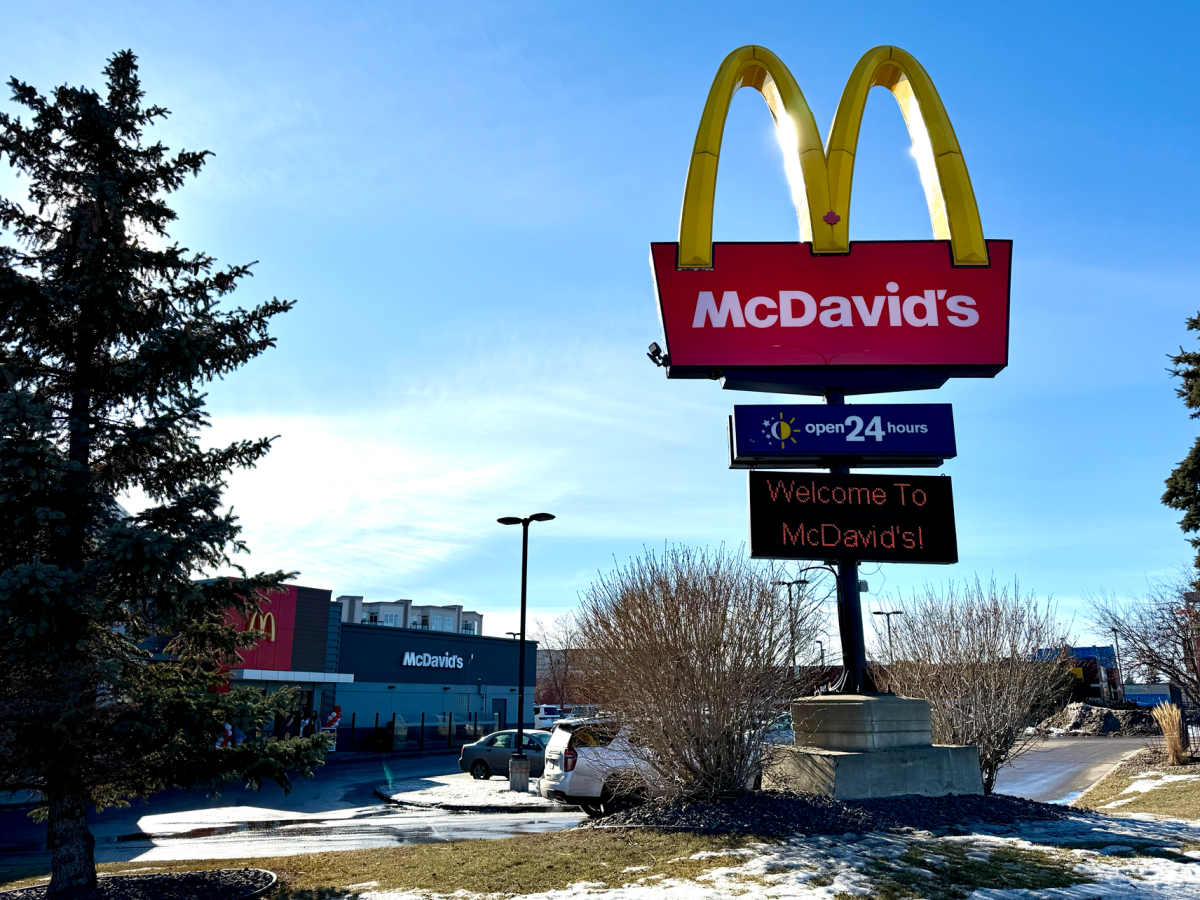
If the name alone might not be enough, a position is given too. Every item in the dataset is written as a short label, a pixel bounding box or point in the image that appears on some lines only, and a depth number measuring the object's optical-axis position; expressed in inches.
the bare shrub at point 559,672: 504.4
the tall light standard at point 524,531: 948.6
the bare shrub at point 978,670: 625.0
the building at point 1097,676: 2242.9
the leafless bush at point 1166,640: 1064.2
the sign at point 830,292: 541.3
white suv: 500.7
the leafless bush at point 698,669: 427.5
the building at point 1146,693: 2474.2
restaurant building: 1262.3
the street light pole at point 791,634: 454.9
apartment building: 3849.4
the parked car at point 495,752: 917.8
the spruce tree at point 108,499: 320.2
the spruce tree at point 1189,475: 949.2
